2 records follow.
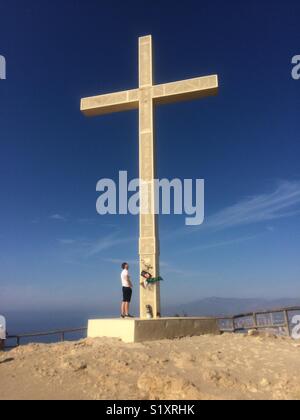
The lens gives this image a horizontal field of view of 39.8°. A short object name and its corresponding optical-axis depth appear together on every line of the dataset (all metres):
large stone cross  11.57
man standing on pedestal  11.18
